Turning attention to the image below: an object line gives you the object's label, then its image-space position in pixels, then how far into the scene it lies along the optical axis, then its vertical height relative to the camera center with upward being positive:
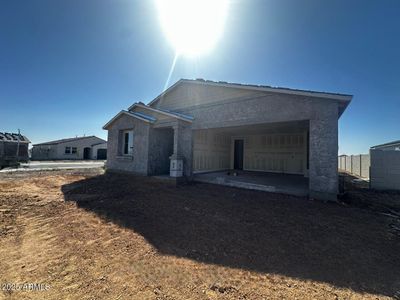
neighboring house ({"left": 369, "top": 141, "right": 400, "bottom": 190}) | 8.85 -0.23
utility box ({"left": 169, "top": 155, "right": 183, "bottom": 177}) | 9.52 -0.44
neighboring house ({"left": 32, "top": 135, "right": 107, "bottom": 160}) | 31.59 +0.89
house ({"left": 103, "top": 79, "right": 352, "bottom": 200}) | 6.43 +1.48
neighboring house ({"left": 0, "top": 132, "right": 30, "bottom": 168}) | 19.58 +0.41
